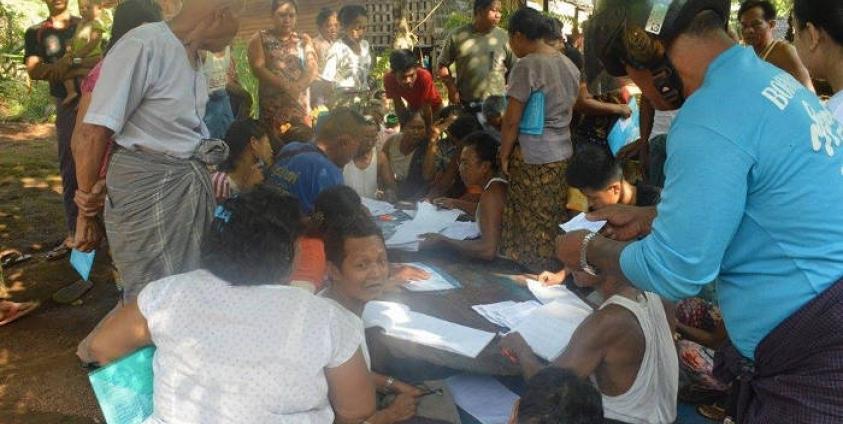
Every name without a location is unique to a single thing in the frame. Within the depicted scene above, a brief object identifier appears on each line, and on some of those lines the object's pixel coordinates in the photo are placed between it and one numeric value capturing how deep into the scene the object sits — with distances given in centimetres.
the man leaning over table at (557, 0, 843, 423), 129
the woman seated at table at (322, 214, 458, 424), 260
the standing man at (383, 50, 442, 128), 569
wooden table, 237
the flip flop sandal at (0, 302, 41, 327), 407
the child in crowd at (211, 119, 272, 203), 349
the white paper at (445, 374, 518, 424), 241
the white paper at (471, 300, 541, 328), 260
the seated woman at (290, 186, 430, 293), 273
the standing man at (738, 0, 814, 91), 429
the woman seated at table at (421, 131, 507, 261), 372
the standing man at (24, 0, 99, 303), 461
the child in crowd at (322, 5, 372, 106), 596
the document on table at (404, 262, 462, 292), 290
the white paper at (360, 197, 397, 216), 415
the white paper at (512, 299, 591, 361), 243
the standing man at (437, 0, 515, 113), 546
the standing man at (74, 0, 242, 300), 228
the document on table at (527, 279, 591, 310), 283
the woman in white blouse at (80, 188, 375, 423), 174
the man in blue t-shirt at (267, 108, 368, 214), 344
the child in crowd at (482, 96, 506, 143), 505
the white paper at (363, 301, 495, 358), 237
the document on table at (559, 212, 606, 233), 312
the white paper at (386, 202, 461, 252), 367
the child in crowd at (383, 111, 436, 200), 526
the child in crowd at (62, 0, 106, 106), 462
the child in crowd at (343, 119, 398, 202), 476
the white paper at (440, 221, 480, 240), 391
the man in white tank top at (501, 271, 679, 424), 213
